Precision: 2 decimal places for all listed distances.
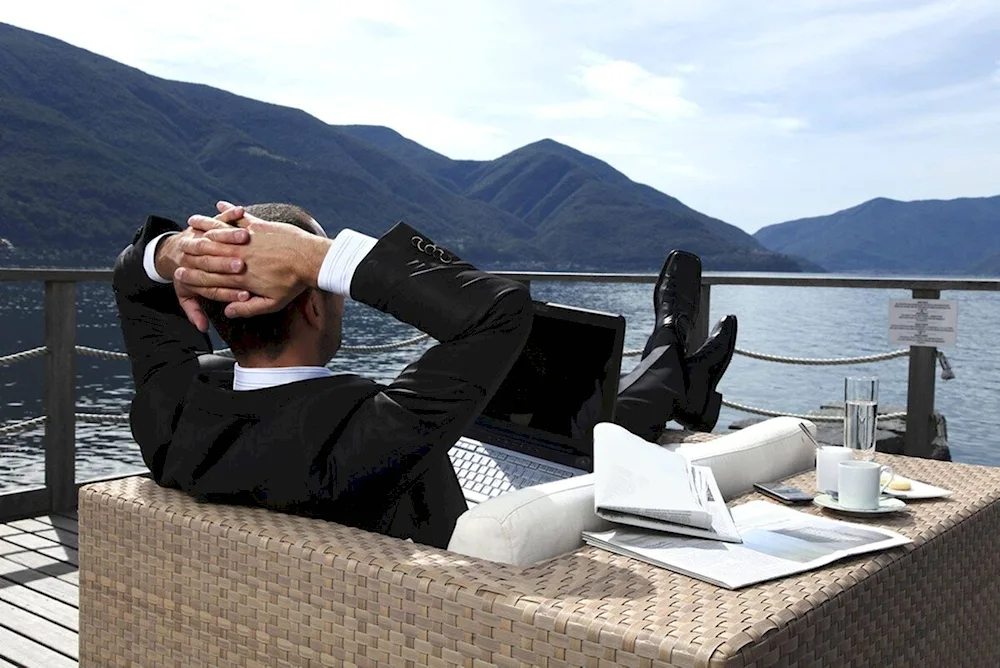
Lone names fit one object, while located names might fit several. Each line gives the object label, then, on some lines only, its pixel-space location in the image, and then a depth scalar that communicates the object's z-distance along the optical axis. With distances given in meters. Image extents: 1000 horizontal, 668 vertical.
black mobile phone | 1.40
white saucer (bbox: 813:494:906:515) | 1.31
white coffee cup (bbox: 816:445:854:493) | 1.46
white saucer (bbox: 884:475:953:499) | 1.41
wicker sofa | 0.83
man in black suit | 1.06
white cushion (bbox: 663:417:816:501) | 1.43
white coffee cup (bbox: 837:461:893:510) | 1.33
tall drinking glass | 1.61
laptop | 1.86
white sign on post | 3.52
